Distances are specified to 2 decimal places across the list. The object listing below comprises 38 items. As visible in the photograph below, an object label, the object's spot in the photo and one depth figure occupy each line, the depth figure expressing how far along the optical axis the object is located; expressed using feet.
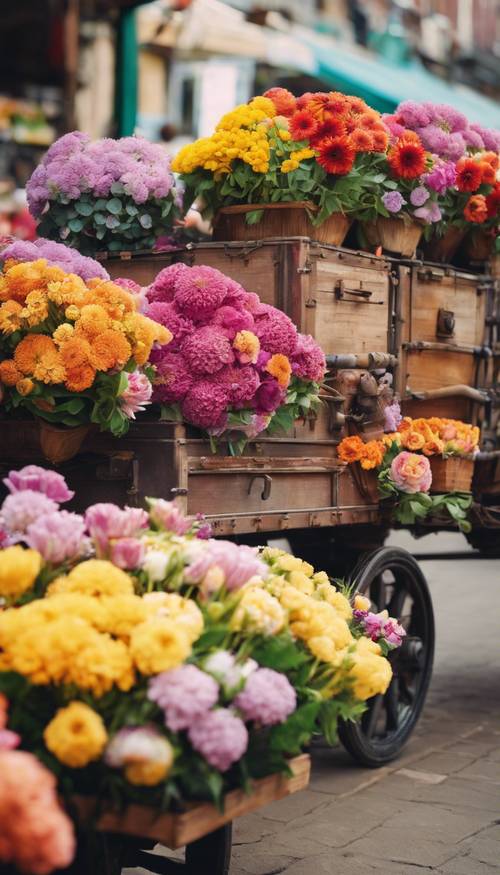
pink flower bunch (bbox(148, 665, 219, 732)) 8.16
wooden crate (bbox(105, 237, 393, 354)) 16.01
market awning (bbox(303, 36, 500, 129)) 42.27
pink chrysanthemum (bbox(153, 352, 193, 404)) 13.82
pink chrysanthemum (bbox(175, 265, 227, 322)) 14.17
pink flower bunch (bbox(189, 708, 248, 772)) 8.16
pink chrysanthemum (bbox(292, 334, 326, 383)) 15.01
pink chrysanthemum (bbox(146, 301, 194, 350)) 14.17
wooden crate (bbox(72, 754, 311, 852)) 8.11
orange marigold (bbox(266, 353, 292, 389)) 14.26
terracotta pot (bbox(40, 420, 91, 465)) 13.44
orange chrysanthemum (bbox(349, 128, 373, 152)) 17.07
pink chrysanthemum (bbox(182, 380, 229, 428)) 13.73
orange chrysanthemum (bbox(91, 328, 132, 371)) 12.64
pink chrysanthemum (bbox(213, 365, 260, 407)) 13.91
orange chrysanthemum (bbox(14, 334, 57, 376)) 12.96
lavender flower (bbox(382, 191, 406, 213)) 17.49
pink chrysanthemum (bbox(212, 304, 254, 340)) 14.19
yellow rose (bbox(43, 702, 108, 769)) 7.88
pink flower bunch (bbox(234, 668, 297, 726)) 8.58
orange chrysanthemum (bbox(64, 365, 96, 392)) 12.67
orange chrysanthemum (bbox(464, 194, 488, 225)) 19.17
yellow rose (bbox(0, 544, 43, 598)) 8.72
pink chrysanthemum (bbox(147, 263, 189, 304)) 14.71
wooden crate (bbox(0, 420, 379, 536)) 13.85
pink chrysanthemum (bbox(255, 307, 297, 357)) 14.56
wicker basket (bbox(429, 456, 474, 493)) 18.07
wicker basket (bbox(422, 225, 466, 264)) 19.71
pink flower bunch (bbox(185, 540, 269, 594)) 9.33
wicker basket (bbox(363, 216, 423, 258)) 17.99
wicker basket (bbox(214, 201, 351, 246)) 16.84
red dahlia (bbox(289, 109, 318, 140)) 17.04
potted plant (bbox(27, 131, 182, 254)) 17.74
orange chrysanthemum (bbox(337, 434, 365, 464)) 16.72
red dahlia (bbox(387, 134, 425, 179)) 17.74
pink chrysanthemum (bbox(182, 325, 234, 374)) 13.80
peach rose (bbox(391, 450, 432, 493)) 17.01
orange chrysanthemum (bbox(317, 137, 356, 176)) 16.81
